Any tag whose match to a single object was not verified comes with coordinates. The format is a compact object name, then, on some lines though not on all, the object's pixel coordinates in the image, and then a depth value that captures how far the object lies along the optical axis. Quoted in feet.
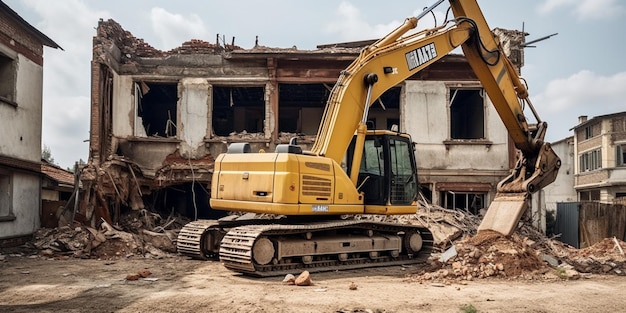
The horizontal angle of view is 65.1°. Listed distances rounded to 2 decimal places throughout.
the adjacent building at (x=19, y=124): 38.55
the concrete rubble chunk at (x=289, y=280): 24.66
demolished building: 48.96
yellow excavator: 26.45
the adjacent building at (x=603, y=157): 112.06
